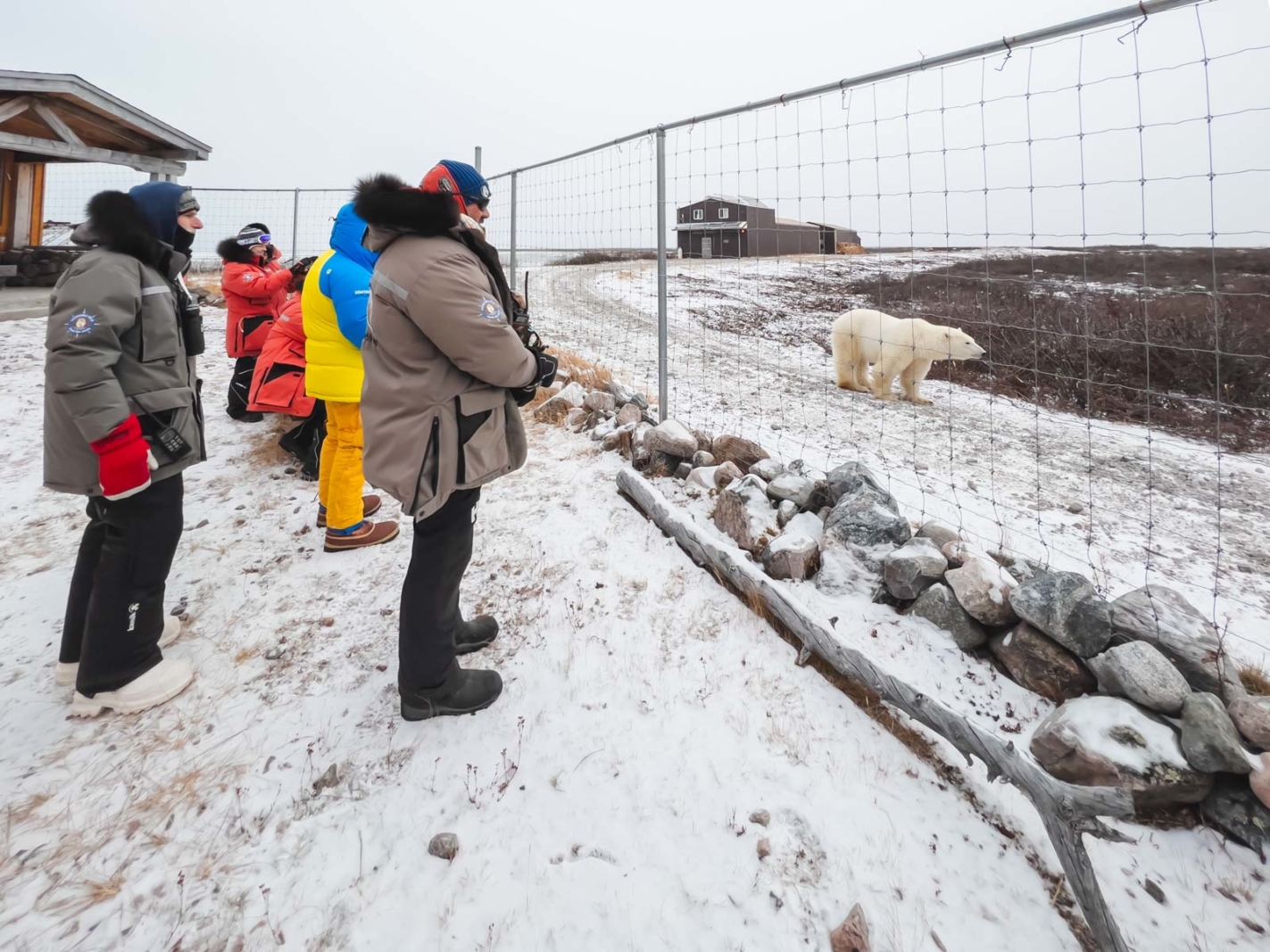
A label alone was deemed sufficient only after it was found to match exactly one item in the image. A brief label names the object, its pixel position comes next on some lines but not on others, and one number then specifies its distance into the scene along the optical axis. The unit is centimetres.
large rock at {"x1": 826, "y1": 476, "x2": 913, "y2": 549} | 290
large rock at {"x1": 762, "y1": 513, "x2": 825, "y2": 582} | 289
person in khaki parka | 171
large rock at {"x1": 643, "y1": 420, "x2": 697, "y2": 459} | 409
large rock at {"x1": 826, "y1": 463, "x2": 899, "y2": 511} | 323
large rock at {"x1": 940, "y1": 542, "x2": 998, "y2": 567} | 264
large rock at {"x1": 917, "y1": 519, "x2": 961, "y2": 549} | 289
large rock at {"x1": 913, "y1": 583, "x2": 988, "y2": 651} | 245
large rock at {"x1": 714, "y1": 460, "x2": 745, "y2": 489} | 375
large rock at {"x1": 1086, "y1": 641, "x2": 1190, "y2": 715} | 189
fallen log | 151
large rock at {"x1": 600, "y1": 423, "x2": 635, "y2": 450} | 453
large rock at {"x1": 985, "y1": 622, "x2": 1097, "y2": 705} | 216
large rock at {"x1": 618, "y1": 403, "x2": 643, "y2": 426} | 477
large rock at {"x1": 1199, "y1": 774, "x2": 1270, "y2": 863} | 166
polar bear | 705
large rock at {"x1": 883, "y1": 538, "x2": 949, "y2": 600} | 264
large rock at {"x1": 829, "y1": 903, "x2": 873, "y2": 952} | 145
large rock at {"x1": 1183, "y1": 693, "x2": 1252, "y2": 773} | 170
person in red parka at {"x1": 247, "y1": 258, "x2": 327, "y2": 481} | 380
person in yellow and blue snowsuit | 275
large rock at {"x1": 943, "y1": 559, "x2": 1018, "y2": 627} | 240
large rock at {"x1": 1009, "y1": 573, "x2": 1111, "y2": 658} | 215
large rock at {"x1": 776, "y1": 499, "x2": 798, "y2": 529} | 329
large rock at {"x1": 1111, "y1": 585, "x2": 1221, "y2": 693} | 201
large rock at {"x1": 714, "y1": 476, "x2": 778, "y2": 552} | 317
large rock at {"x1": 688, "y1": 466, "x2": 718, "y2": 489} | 376
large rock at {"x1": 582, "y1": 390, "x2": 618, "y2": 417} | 514
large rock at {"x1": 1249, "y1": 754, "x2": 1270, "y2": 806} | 165
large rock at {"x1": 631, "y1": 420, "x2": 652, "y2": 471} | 417
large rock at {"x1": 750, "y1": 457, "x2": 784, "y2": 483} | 362
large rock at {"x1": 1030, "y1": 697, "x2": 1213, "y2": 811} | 175
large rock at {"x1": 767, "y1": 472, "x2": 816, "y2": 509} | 334
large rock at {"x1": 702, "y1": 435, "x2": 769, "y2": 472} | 399
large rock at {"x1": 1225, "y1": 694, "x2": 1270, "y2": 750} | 180
